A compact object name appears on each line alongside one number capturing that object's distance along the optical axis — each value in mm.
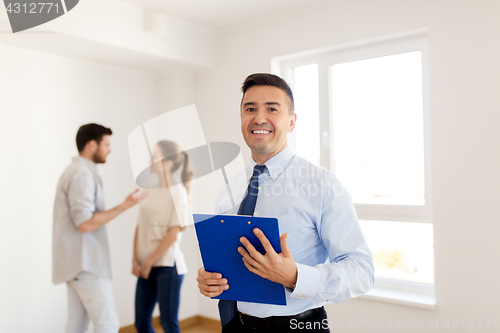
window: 2521
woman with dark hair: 2354
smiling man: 1065
